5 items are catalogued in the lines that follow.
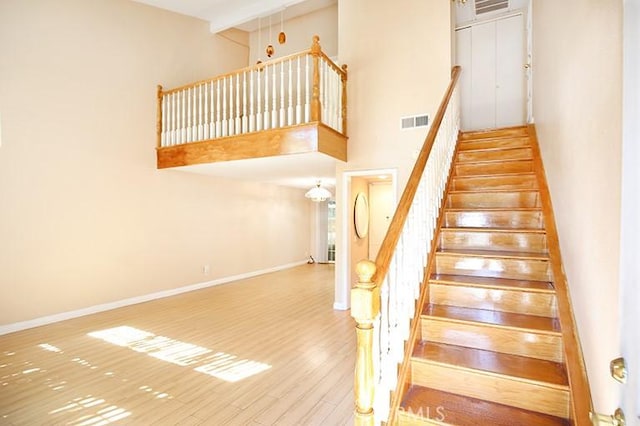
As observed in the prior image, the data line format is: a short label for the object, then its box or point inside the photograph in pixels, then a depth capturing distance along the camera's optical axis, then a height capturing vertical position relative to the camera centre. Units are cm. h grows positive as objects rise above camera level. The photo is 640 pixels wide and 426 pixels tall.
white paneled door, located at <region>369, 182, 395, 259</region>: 578 +1
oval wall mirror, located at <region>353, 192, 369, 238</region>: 507 -8
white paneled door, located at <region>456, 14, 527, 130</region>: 520 +236
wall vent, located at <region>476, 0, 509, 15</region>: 508 +337
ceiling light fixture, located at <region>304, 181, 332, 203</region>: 669 +35
